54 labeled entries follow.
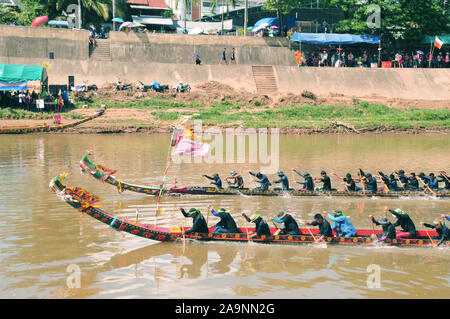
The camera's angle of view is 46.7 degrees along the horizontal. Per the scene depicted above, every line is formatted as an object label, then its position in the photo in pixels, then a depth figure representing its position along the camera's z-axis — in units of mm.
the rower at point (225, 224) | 14141
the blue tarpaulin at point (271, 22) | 45662
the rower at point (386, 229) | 13797
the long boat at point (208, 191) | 18562
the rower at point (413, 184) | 19922
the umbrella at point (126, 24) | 41312
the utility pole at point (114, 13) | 42262
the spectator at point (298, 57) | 41578
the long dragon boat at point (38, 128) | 30125
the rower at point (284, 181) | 19547
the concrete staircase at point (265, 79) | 38938
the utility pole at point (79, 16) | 42472
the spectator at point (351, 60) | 42156
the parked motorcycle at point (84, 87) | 35719
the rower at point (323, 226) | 13984
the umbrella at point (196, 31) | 45688
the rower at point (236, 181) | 19609
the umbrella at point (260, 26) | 44250
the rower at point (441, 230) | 13719
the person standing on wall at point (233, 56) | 41344
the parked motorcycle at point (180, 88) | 37125
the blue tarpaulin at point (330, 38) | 42438
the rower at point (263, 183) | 19672
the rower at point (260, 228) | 13898
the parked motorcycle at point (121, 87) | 36438
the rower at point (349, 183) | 19672
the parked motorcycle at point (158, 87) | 36875
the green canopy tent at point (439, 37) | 43406
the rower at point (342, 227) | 14109
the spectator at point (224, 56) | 40938
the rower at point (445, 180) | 20100
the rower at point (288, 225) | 14141
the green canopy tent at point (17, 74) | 32875
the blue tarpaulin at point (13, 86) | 32781
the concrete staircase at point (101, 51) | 39188
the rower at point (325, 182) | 19547
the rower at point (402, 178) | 20172
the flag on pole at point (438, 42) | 40834
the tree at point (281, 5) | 42812
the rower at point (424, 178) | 19719
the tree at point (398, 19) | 42688
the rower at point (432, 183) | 19766
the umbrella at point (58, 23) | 42600
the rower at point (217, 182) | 19547
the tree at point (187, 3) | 46475
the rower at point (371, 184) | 19609
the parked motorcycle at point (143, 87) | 36719
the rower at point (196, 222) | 13883
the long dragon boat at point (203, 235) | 13453
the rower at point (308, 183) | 19500
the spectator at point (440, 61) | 43062
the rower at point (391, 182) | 19734
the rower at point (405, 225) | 14039
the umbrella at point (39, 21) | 41375
